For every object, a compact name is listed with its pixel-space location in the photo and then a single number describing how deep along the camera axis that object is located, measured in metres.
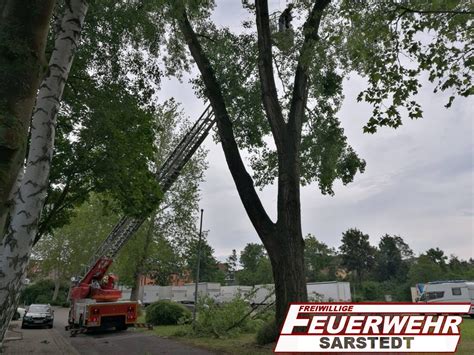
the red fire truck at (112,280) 19.03
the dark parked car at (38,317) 24.93
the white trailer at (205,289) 46.33
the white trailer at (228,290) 43.85
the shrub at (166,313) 22.02
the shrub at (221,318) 16.28
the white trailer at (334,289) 36.62
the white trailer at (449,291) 31.79
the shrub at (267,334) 12.26
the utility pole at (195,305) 17.19
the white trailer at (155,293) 48.21
